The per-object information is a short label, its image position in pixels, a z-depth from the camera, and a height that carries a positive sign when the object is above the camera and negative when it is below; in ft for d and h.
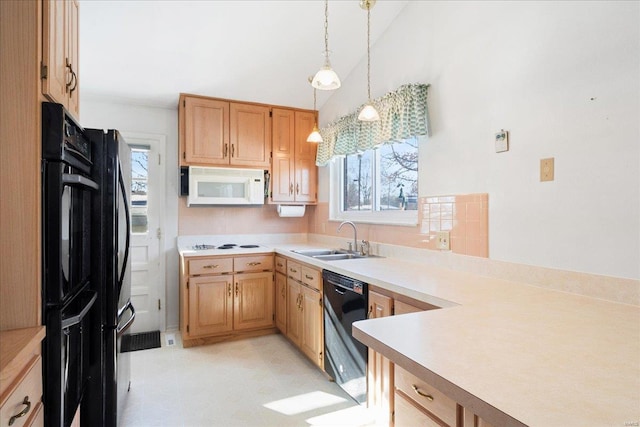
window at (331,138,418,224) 8.64 +0.84
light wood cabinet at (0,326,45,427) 2.76 -1.42
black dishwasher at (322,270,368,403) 6.82 -2.62
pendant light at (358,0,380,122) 6.92 +2.01
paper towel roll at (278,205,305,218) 12.46 +0.15
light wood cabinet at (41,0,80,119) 3.69 +1.97
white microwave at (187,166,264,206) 10.98 +0.93
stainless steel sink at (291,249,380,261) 9.73 -1.16
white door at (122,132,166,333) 11.44 -0.57
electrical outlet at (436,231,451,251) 7.23 -0.56
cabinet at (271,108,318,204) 12.12 +1.99
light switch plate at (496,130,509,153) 6.02 +1.28
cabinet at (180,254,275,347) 10.18 -2.54
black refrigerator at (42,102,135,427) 3.68 -0.77
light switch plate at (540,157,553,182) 5.35 +0.69
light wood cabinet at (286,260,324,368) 8.51 -2.57
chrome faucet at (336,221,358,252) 9.95 -0.60
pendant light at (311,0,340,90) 6.24 +2.47
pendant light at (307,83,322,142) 9.56 +2.14
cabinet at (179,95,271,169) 10.82 +2.67
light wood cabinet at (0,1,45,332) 3.48 +0.52
